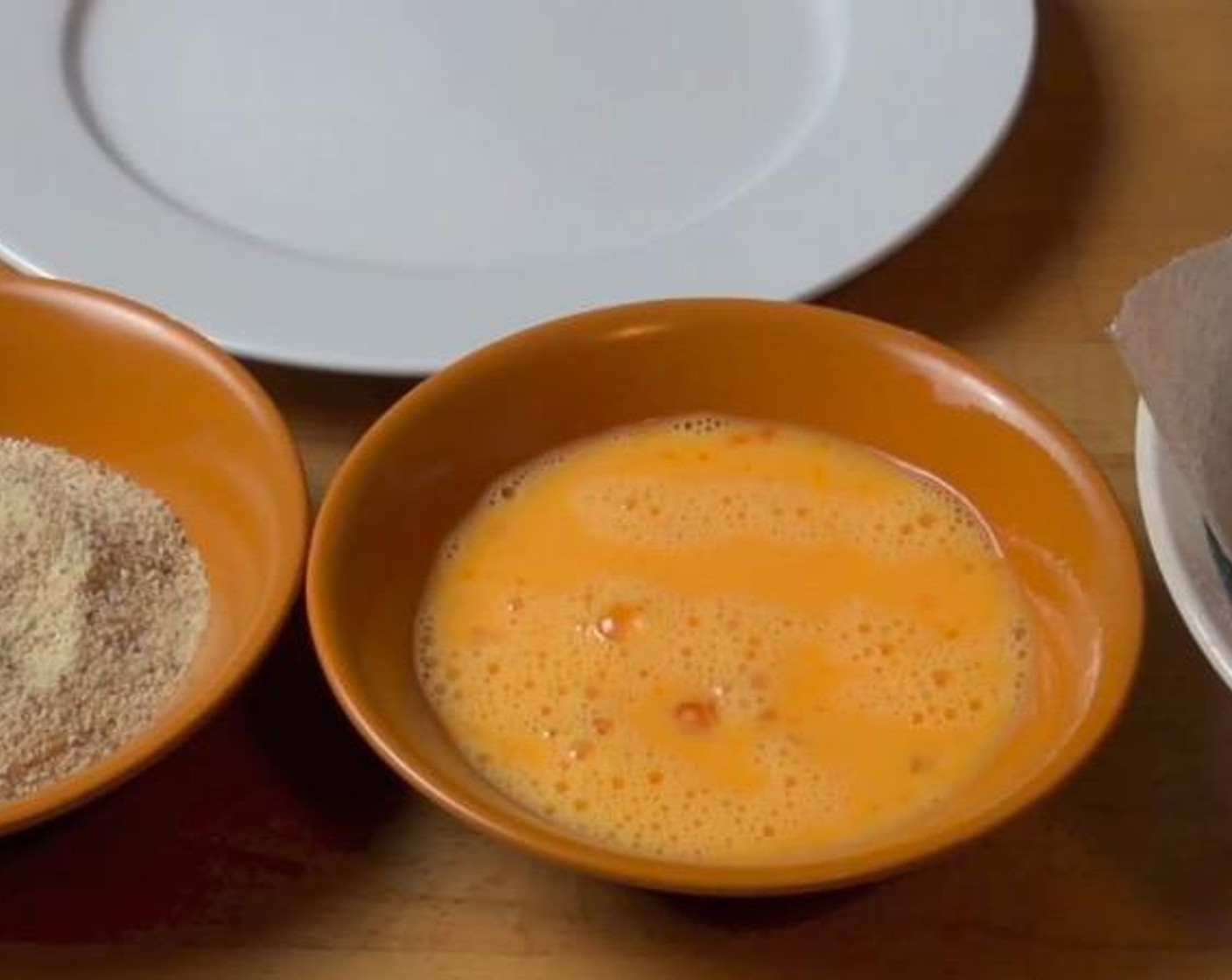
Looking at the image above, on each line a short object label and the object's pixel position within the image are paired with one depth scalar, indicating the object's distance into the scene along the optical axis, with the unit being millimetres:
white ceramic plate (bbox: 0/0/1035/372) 857
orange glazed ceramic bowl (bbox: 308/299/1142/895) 592
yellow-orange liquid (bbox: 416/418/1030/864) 640
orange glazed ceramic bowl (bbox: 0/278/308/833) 696
